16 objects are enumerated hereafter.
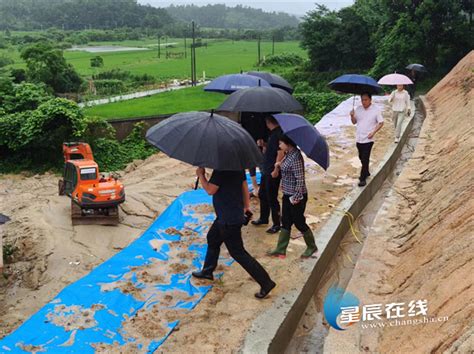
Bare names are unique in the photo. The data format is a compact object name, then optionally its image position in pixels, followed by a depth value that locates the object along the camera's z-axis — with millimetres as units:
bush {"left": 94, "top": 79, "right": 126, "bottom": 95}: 35938
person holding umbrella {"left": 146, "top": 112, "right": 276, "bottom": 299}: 4688
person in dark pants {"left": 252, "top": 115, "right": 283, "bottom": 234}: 6375
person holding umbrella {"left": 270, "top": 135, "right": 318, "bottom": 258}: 5652
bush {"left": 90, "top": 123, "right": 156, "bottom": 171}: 16609
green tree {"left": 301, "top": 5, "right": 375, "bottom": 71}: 34375
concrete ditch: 4668
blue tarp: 4648
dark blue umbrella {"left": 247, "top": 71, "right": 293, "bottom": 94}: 8996
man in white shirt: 8250
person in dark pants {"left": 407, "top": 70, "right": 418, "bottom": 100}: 20855
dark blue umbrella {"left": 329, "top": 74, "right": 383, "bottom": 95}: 8653
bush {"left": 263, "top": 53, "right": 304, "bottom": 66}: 52250
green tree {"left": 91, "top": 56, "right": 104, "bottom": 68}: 52469
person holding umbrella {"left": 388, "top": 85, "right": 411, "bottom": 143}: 11523
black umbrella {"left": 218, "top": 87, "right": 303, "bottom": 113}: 6746
